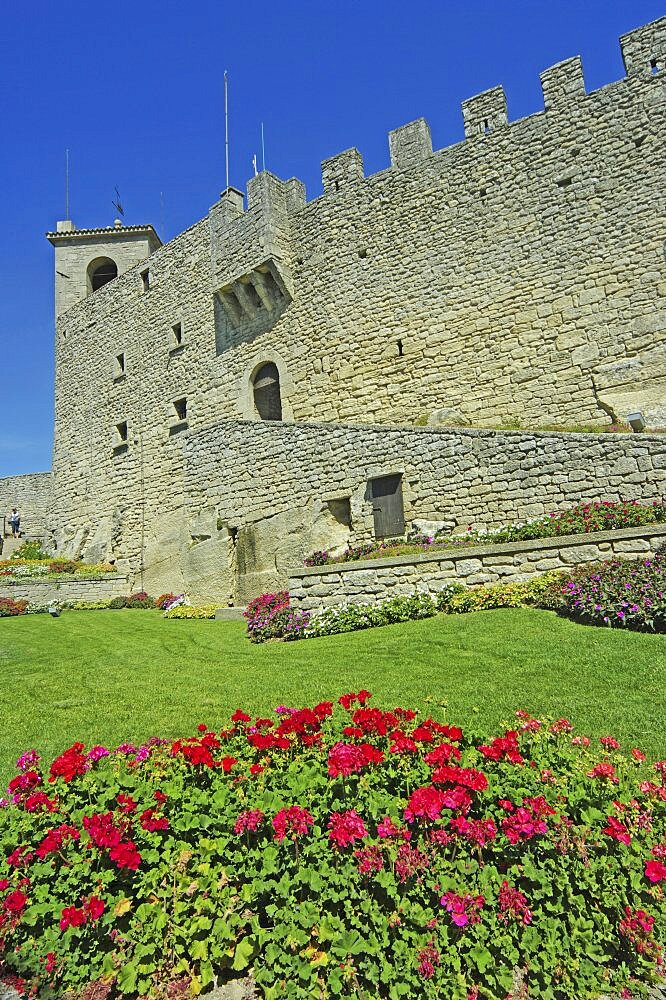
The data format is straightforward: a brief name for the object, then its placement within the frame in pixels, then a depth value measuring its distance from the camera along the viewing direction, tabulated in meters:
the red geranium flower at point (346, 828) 2.91
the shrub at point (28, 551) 28.63
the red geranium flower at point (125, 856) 2.82
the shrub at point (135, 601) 17.48
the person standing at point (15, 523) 33.19
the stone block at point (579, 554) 8.91
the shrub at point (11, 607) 15.89
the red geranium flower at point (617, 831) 2.88
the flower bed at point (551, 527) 9.13
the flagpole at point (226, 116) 22.16
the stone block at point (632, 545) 8.51
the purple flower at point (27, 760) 3.63
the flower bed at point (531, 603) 7.29
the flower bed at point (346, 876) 2.60
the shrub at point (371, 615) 9.38
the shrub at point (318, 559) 11.97
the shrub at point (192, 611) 13.63
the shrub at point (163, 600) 16.20
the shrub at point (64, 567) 21.88
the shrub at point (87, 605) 17.67
